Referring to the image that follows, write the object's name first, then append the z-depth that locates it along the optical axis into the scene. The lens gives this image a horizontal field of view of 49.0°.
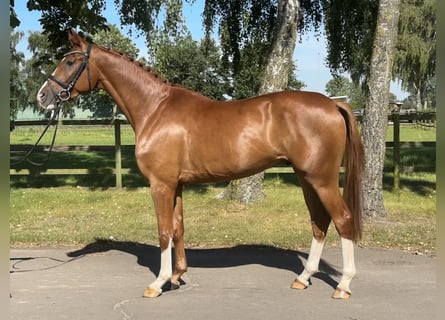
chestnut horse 4.71
